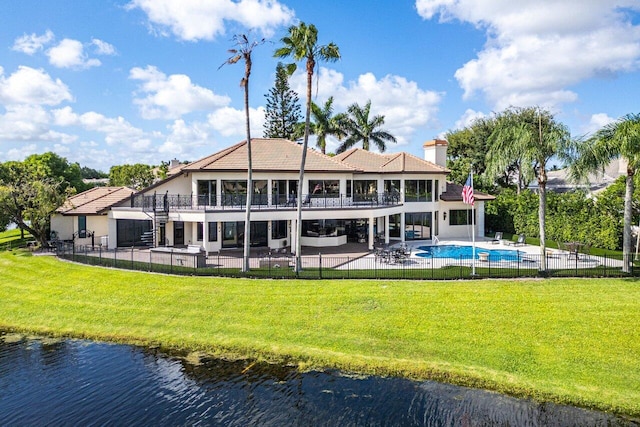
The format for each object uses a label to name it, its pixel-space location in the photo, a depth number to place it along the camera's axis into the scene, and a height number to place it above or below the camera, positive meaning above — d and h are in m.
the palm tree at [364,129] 47.56 +9.99
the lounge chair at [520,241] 31.33 -1.86
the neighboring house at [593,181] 40.25 +4.03
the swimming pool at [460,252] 27.02 -2.44
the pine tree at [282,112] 56.53 +14.28
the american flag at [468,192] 23.48 +1.38
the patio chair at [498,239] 32.75 -1.77
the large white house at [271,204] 28.36 +1.06
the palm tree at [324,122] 44.40 +10.15
